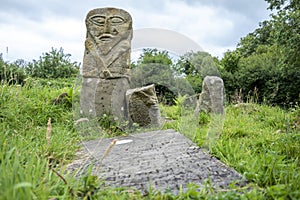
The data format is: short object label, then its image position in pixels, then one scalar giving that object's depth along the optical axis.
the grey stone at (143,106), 4.32
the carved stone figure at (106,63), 4.56
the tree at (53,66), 14.59
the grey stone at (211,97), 3.06
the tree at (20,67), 9.71
